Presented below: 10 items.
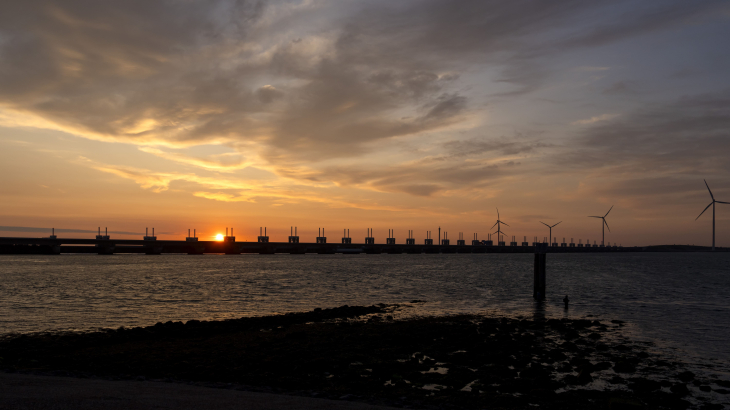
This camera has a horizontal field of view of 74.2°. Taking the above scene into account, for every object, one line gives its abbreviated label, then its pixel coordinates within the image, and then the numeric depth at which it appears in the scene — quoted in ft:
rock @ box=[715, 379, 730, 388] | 58.90
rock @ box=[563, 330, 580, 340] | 90.28
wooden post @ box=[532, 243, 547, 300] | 161.58
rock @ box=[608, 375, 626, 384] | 58.90
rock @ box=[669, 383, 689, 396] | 54.80
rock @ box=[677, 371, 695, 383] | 61.20
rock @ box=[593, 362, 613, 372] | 64.90
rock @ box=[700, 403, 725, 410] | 49.28
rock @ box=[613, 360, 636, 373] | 64.54
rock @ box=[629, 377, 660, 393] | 55.67
